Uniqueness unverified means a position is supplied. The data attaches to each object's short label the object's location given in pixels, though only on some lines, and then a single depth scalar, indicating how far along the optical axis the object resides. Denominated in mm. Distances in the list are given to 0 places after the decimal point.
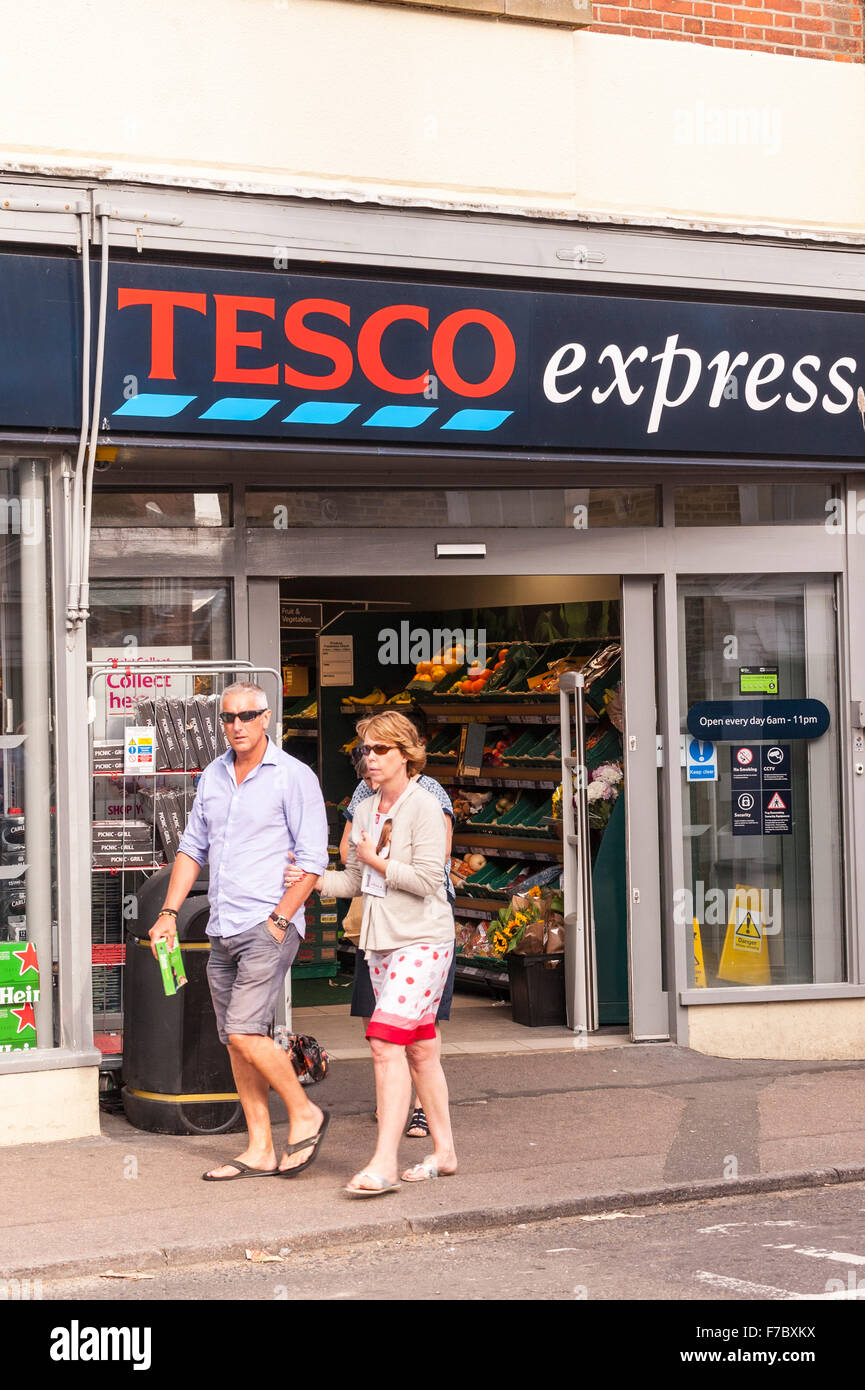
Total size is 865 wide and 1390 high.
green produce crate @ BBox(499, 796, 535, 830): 11625
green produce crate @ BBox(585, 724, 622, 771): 10602
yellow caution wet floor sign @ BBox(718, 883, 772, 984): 9766
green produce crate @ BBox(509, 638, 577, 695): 11430
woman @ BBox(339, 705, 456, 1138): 7402
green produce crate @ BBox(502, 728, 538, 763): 11586
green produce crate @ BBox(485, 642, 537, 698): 11828
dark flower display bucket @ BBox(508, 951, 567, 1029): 10336
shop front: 8070
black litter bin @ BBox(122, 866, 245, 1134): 7555
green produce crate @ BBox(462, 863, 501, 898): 11758
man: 6797
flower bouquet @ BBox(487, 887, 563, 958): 10477
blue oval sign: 9680
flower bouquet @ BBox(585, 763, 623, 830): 10273
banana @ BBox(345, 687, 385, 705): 12930
